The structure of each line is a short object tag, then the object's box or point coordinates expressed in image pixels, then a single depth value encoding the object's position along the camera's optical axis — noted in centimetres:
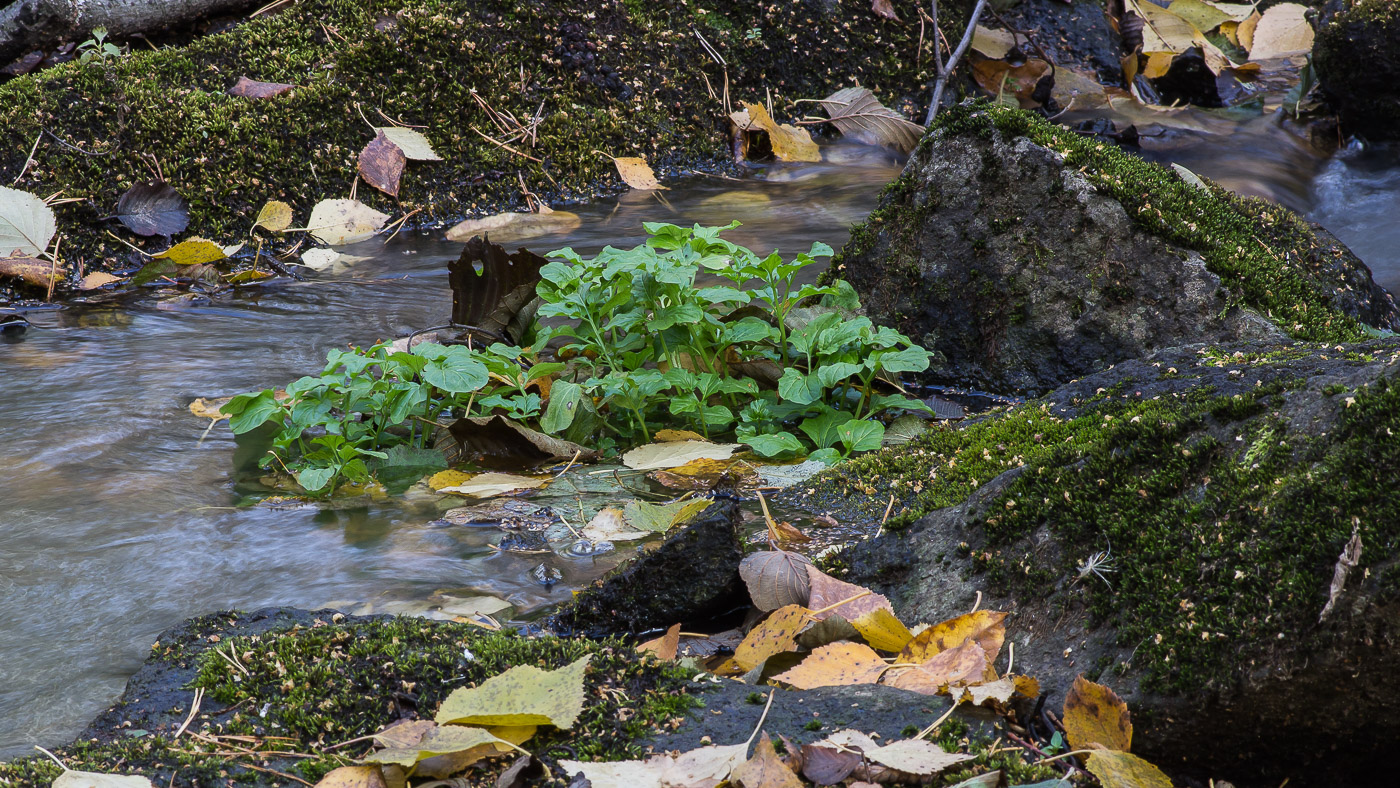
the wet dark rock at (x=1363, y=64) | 726
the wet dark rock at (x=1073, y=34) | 898
